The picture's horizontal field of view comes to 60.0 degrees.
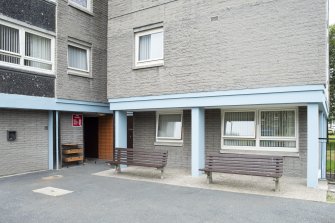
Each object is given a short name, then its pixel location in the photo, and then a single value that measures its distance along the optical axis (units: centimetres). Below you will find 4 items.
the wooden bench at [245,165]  736
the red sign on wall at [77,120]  1255
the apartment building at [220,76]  782
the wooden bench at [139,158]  912
